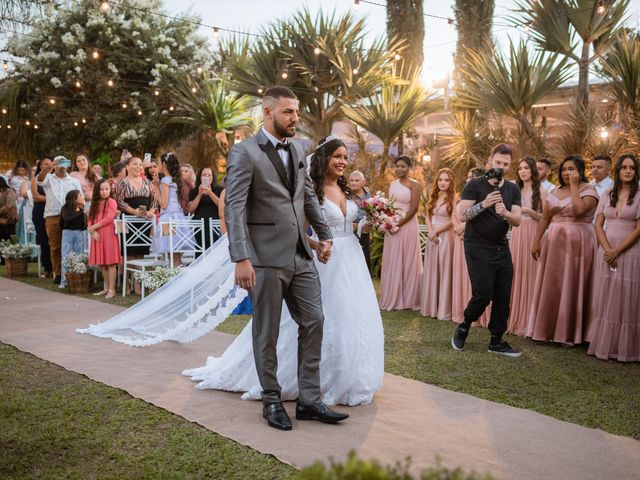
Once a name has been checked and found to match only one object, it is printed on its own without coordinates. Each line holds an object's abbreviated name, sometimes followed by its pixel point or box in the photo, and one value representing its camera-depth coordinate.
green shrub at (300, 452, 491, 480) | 1.42
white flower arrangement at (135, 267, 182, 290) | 8.08
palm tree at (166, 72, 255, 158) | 18.28
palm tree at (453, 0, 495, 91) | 14.25
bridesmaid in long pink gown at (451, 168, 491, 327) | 7.81
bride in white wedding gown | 4.46
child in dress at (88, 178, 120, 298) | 9.35
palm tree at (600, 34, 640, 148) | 8.93
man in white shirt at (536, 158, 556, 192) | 7.91
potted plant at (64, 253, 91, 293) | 9.63
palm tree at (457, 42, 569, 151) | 10.29
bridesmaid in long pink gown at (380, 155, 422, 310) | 8.73
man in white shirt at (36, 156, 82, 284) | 10.14
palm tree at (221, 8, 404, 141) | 14.45
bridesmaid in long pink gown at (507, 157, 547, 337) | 7.12
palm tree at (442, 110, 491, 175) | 11.74
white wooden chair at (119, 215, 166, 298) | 9.04
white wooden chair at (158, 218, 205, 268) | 8.79
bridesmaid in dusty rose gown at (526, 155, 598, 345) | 6.47
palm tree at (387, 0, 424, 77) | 15.30
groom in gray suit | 3.82
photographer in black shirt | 5.82
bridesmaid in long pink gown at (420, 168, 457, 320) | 8.12
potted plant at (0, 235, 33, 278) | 11.76
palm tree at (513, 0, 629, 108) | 9.81
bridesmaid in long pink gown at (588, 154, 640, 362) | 5.87
